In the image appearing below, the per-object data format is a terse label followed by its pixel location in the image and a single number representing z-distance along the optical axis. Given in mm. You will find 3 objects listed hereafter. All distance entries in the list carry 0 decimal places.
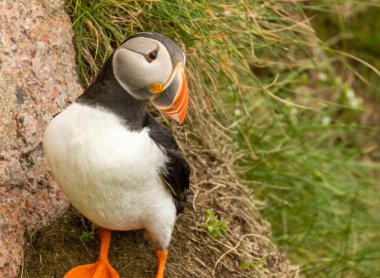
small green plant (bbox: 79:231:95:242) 7363
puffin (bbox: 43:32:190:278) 6199
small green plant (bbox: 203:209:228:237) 8148
